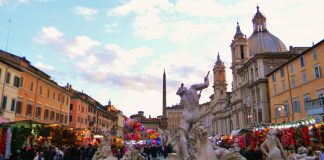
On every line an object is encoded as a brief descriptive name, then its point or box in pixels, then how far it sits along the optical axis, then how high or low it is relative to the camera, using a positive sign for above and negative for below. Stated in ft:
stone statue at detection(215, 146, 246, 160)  20.59 -1.23
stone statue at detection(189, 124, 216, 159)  21.43 -0.61
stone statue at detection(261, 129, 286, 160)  22.22 -0.76
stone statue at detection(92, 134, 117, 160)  33.53 -1.72
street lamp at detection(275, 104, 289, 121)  133.88 +13.09
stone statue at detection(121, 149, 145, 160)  29.12 -1.81
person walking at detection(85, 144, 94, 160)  74.96 -4.05
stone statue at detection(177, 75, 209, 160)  28.30 +2.98
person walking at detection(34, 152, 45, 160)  42.95 -3.00
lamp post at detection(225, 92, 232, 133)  243.56 +25.34
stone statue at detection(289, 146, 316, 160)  23.32 -1.53
